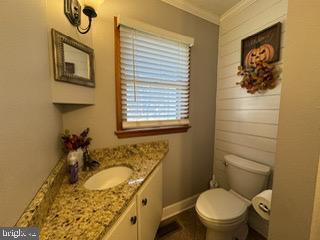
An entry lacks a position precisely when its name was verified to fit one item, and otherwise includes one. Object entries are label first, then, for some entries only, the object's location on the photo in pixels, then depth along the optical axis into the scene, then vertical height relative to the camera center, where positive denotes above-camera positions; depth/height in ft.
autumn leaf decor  4.33 +0.94
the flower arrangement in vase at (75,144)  3.40 -0.90
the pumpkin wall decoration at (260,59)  4.29 +1.47
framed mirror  2.75 +0.96
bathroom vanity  1.87 -1.54
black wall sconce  3.01 +2.02
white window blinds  4.55 +0.89
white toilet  3.80 -2.67
